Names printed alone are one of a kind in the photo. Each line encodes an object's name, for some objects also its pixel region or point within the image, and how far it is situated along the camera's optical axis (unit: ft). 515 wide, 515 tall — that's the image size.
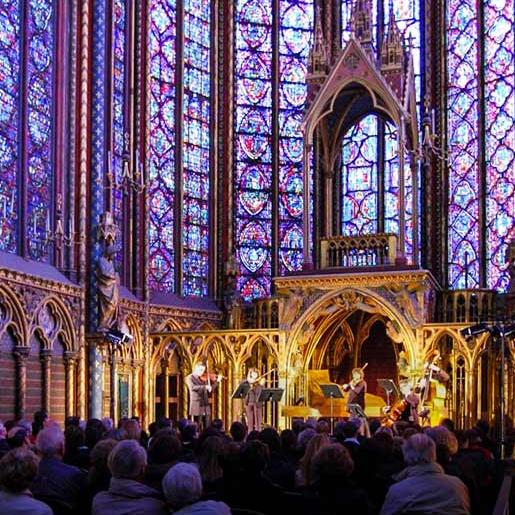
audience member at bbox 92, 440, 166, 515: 24.11
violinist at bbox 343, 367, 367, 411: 80.94
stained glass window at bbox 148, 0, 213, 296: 95.86
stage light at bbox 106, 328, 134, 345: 77.56
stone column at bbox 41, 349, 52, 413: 75.72
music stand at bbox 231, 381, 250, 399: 80.07
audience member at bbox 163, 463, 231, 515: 21.49
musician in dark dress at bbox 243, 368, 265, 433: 81.66
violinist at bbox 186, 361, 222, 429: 82.94
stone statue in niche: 80.38
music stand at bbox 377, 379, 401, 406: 75.82
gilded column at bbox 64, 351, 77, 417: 78.54
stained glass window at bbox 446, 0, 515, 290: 95.91
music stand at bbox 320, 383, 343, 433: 77.61
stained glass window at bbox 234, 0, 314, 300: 103.35
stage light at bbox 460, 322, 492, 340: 71.38
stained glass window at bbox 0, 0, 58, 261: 75.61
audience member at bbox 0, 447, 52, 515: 21.79
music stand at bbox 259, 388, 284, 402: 79.71
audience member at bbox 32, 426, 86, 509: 28.89
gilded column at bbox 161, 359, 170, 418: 90.17
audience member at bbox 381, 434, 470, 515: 25.45
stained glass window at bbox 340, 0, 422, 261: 102.37
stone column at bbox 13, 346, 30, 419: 72.13
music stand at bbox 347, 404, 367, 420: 73.72
